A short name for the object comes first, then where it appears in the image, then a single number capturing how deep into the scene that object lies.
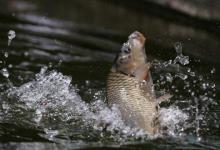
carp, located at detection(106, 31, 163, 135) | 11.02
